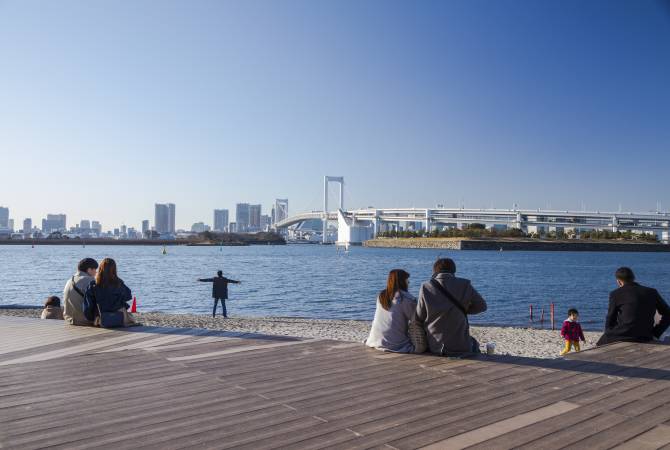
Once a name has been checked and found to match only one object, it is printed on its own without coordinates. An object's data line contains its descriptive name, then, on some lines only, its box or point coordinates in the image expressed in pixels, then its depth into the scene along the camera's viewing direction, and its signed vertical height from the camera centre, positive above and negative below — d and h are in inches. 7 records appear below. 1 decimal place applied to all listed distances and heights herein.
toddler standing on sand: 316.2 -56.8
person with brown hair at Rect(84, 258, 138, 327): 217.9 -29.2
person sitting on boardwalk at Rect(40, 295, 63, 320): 306.3 -45.3
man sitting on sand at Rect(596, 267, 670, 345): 189.3 -28.5
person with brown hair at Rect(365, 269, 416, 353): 169.9 -26.8
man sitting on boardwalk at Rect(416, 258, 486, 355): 160.9 -22.8
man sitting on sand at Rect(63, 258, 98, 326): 229.6 -25.7
